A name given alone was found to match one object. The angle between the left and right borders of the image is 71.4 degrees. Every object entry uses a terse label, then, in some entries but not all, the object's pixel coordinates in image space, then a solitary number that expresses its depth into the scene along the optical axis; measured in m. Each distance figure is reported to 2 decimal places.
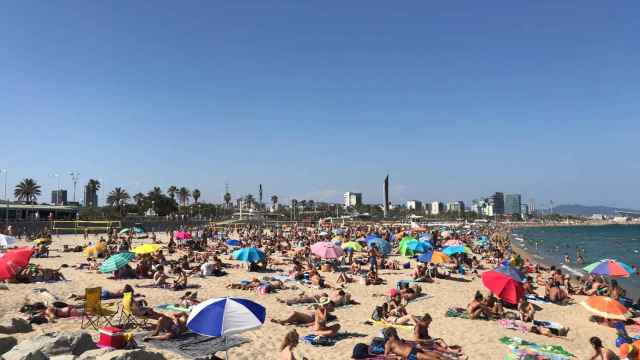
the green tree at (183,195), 103.12
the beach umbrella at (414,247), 19.83
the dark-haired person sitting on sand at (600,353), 7.47
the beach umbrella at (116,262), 13.86
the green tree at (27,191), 74.00
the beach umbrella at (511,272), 11.45
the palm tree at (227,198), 147.50
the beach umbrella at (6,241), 17.42
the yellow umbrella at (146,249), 16.44
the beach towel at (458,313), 11.46
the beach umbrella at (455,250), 18.32
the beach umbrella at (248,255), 17.14
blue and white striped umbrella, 5.98
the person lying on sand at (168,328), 8.50
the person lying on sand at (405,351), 7.46
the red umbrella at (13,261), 10.93
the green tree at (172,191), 96.44
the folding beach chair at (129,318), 9.50
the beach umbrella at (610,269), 13.35
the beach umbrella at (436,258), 16.98
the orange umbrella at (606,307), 10.04
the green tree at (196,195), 111.41
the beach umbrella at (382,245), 21.40
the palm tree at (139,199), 82.65
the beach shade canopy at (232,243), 24.95
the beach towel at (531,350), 8.26
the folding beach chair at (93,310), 9.02
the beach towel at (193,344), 7.71
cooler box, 7.17
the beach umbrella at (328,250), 16.82
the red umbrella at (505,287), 10.44
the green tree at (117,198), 84.38
